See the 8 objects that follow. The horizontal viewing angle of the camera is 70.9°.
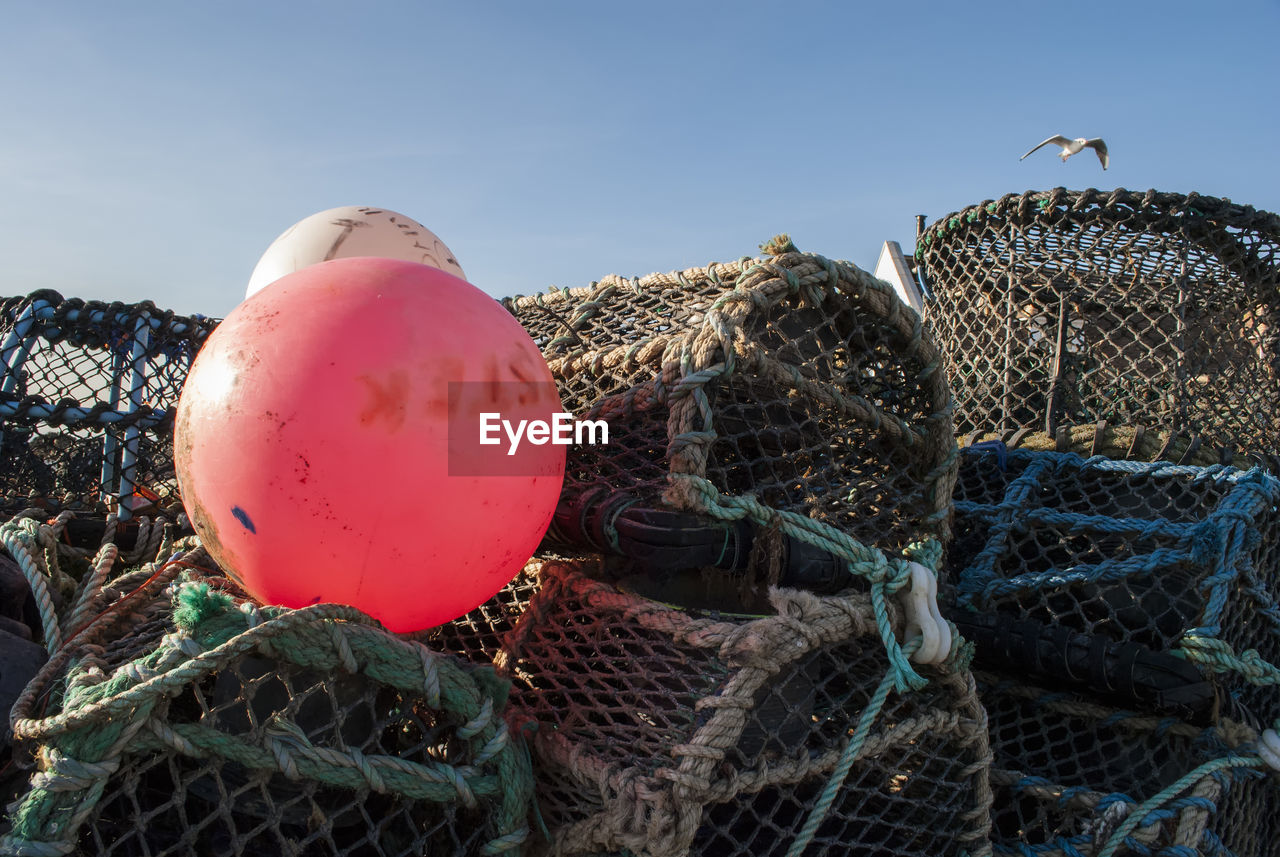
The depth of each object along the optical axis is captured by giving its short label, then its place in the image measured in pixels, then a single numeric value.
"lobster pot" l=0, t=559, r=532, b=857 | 1.10
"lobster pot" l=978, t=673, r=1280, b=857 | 1.72
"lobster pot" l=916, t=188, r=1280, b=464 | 2.59
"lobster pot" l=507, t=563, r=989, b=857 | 1.35
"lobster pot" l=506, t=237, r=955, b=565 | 1.64
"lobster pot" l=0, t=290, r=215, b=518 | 2.14
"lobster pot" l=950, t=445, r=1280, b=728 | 1.84
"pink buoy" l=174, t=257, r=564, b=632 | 1.29
